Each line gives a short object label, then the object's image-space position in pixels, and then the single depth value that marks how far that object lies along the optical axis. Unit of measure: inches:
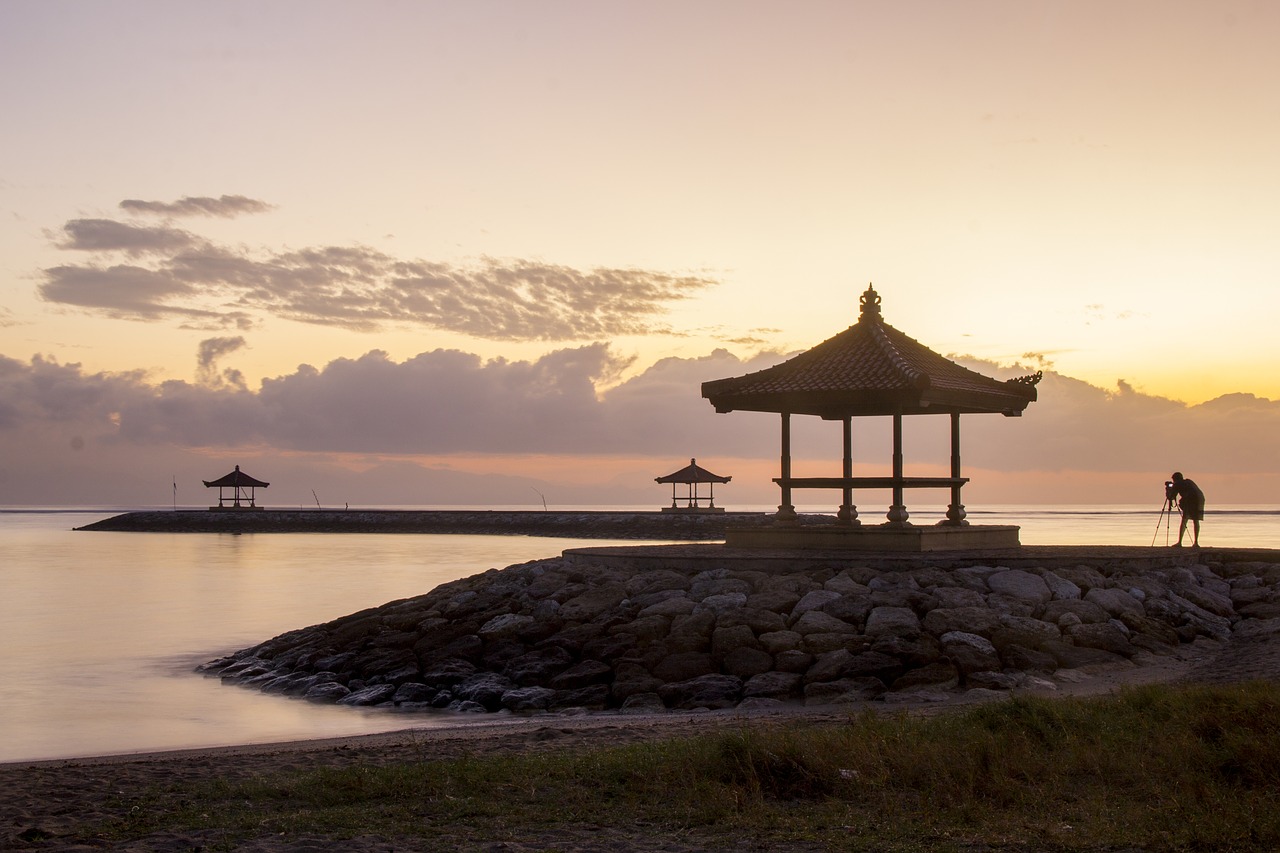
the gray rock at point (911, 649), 589.6
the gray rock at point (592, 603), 714.8
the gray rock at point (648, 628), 660.1
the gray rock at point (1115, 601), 682.2
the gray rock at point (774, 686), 579.5
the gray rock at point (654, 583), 731.4
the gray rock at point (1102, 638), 631.2
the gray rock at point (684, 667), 614.2
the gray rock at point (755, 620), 647.8
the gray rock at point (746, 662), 606.9
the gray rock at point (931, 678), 570.3
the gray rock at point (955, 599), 658.2
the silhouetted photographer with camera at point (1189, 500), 916.6
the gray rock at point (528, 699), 609.6
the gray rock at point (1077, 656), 611.2
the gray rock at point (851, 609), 648.4
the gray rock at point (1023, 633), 617.6
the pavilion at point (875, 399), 778.8
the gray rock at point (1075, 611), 660.7
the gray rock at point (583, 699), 601.3
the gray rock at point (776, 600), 674.2
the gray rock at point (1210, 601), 722.2
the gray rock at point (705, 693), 580.1
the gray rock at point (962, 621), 625.3
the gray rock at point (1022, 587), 682.2
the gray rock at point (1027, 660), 597.0
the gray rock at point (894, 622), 620.7
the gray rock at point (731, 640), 627.2
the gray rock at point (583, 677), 628.1
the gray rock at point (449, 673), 671.8
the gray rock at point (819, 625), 633.6
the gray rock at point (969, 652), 585.9
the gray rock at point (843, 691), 562.9
